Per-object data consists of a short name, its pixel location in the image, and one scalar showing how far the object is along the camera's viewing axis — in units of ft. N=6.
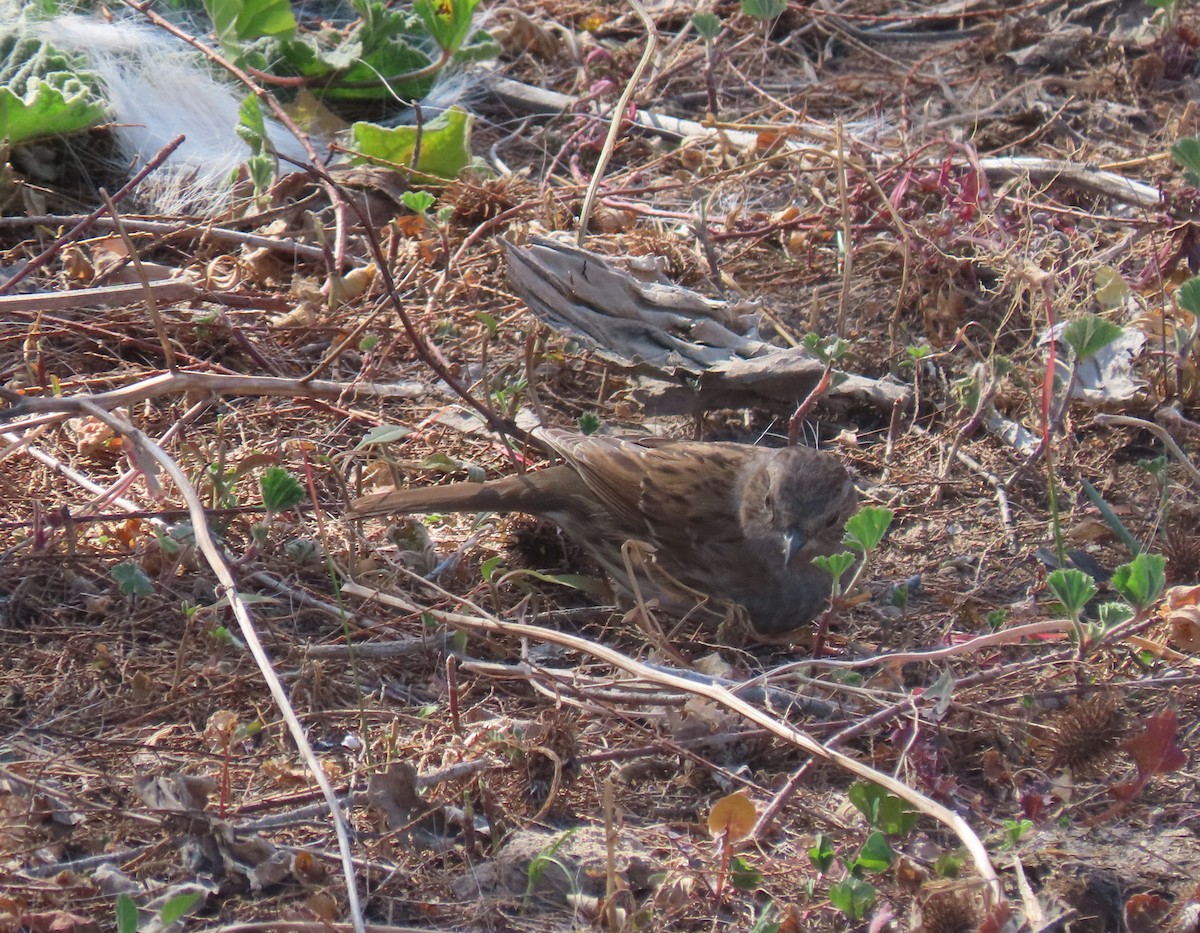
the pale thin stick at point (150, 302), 24.29
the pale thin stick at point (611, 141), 34.55
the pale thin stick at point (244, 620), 17.20
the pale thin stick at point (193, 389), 22.98
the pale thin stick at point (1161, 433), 27.20
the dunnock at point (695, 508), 28.89
